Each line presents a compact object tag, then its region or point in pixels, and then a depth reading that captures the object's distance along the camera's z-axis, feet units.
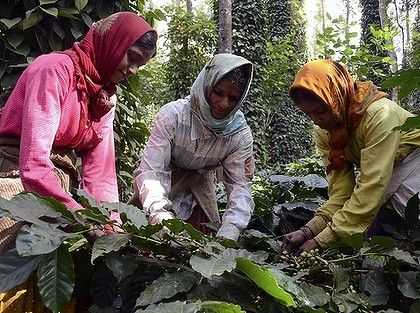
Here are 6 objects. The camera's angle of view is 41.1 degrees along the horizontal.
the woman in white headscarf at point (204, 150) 7.58
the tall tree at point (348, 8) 101.64
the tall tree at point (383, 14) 39.73
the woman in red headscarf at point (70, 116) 5.61
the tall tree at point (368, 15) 44.66
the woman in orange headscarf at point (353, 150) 6.93
